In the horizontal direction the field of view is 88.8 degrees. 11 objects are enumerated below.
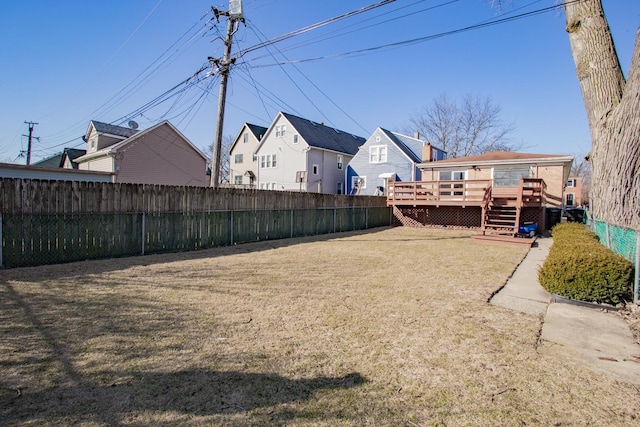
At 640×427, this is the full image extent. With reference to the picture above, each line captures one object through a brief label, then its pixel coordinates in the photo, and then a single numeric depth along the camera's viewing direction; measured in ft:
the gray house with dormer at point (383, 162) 80.48
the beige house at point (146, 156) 65.87
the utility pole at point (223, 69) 37.24
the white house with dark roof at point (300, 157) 88.79
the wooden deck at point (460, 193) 46.19
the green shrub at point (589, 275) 15.48
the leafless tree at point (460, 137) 122.52
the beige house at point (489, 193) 46.03
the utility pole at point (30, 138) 120.16
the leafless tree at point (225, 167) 163.49
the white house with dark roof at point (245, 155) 105.50
